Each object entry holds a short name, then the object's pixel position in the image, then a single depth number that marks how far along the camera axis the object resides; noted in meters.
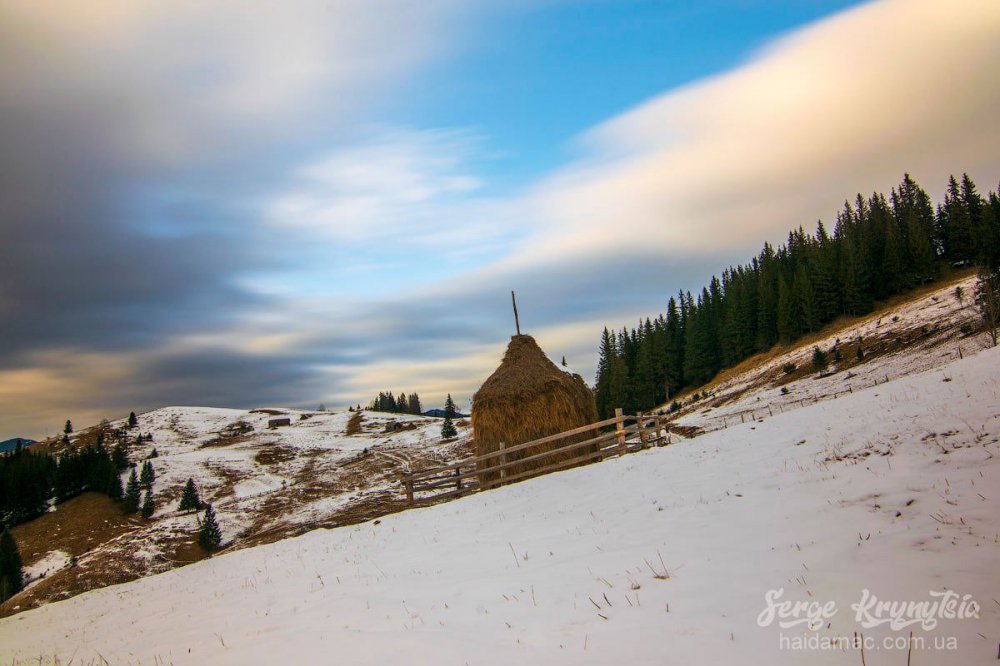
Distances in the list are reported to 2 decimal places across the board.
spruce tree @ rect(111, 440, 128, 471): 51.59
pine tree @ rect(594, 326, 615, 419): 81.81
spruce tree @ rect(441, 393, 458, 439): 54.53
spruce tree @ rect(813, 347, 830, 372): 40.88
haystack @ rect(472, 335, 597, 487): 19.16
